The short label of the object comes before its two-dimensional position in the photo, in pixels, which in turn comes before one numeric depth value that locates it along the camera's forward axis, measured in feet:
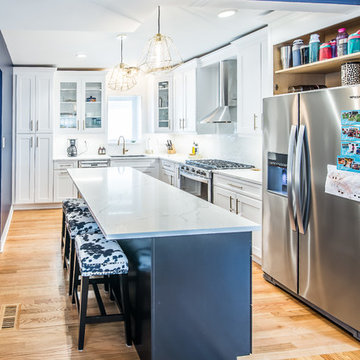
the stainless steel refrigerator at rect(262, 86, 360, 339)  8.96
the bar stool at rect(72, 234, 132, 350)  8.10
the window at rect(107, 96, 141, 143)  26.68
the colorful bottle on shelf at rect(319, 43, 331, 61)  10.39
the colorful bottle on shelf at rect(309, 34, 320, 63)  10.77
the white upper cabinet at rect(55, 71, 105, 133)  25.26
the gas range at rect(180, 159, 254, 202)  16.85
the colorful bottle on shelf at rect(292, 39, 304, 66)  11.45
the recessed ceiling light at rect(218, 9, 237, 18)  12.88
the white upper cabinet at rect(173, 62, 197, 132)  21.50
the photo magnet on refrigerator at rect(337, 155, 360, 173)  8.56
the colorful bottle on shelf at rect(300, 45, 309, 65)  11.33
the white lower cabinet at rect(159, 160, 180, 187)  21.40
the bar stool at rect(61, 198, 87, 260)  13.04
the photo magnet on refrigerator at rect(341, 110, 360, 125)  8.49
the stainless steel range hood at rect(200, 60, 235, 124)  18.21
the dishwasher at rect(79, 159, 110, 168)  24.47
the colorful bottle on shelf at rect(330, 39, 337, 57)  10.34
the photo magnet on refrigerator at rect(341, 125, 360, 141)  8.52
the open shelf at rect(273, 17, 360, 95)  10.72
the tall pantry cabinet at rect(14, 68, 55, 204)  23.90
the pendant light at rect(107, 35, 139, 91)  15.65
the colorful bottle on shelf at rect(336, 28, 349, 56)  9.81
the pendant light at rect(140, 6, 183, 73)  11.41
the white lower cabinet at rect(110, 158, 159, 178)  24.81
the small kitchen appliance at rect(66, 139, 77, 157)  25.49
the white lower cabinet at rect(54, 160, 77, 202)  24.47
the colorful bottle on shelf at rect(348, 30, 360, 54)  9.37
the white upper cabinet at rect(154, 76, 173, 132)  24.50
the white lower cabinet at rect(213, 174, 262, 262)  13.45
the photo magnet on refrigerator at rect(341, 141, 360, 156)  8.54
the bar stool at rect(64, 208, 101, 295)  11.09
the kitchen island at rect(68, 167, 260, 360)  7.11
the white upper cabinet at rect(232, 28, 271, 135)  14.76
